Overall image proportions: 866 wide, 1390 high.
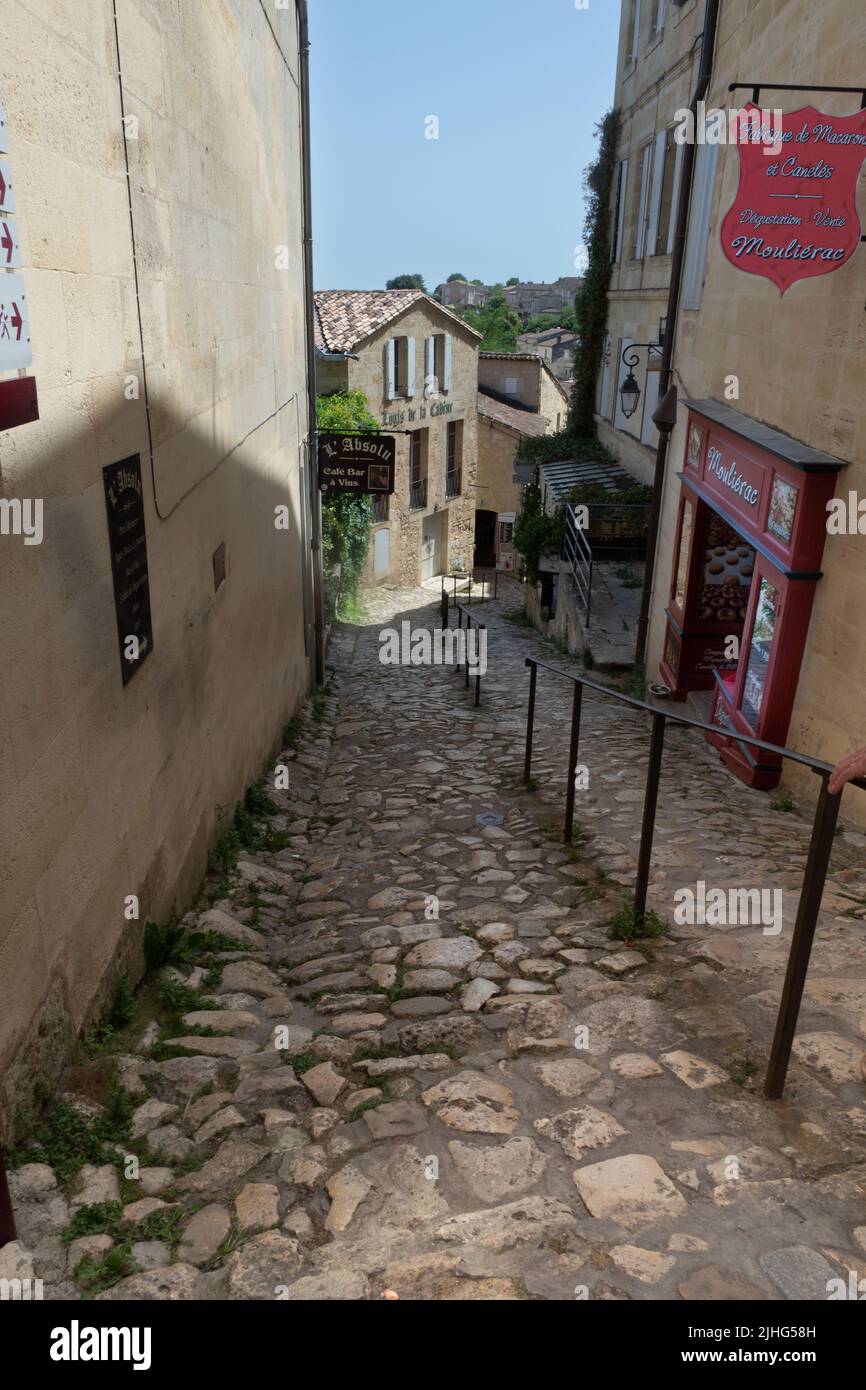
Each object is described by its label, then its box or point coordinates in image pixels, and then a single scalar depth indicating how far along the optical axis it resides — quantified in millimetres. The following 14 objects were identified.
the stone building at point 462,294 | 105000
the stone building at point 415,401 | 24406
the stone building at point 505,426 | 34781
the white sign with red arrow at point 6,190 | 2594
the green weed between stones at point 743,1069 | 3172
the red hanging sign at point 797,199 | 5293
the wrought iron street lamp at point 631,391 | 12727
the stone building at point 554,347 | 56988
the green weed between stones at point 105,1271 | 2373
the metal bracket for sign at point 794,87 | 5277
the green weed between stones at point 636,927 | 4340
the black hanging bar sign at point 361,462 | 11859
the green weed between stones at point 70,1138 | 2752
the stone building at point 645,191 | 13688
